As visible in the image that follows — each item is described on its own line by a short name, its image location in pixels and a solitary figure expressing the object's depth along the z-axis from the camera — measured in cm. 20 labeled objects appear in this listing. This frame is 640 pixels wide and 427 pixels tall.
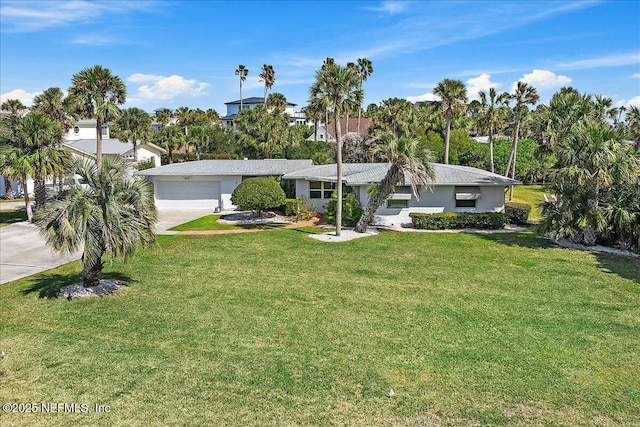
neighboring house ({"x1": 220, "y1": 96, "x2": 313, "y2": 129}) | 9469
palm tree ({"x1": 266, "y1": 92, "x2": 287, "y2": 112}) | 5347
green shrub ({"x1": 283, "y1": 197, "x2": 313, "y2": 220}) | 2420
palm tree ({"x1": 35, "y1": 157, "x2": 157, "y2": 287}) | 1036
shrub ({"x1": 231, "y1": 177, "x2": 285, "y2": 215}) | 2295
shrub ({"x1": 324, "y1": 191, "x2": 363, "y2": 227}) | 2162
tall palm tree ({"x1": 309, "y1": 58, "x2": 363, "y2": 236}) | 1741
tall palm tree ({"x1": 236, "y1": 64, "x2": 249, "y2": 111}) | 6469
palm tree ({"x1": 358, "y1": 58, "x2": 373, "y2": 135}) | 4459
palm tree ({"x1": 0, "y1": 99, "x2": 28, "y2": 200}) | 2164
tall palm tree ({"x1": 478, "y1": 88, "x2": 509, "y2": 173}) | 3128
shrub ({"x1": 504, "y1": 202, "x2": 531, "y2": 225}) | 2262
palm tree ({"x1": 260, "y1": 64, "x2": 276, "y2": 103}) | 5956
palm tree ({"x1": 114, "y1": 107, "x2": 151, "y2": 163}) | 3850
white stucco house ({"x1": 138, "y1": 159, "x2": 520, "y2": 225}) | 2219
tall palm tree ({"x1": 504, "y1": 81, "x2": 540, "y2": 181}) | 2772
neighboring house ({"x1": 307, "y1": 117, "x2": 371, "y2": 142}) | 5891
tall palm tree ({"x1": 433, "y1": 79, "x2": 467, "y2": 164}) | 3061
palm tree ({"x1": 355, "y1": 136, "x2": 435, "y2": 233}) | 1812
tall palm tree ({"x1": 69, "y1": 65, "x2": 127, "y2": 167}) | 2306
